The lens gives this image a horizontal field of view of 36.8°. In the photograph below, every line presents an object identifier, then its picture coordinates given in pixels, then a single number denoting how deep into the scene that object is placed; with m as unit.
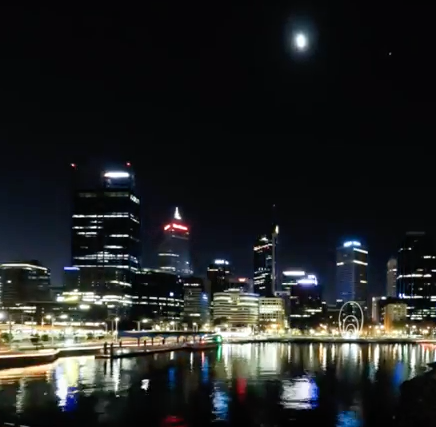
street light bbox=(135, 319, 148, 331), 146.93
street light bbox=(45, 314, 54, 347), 125.66
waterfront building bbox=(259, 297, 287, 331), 196.25
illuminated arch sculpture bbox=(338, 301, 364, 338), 175.32
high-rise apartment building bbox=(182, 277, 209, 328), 185.38
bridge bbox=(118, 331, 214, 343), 111.45
